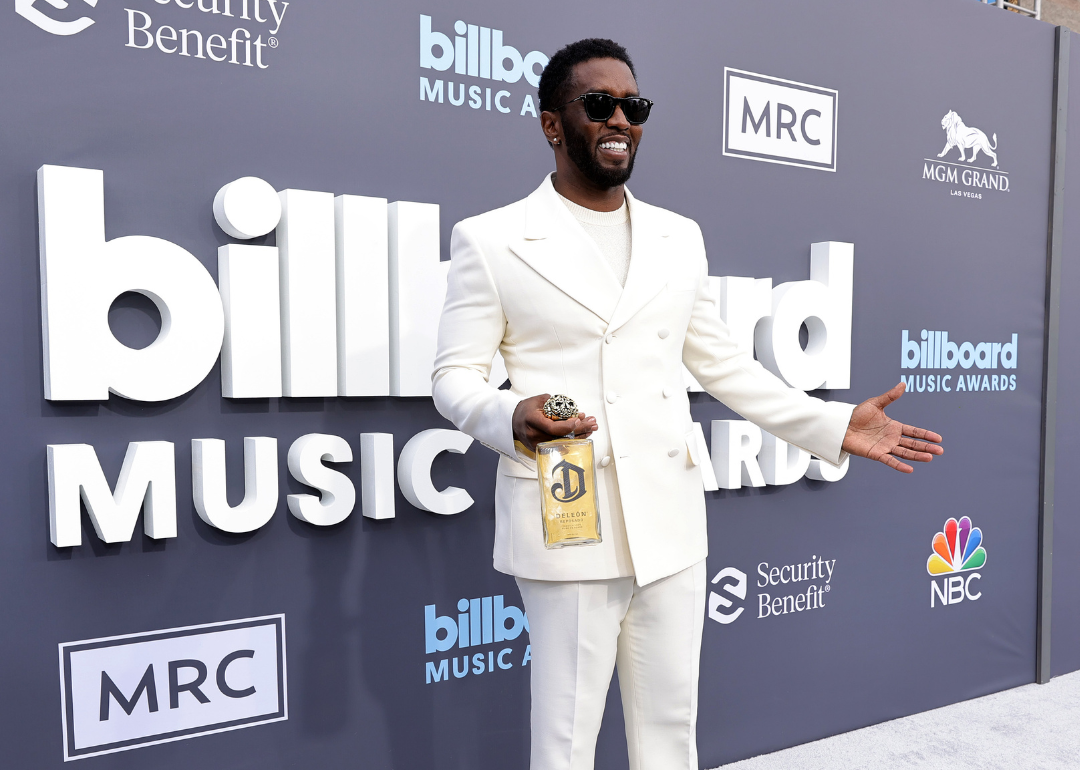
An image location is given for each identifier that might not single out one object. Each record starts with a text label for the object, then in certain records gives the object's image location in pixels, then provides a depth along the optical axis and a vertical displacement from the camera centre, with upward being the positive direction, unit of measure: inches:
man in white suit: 54.9 -2.8
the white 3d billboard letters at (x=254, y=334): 65.8 +0.8
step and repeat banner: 67.3 -0.7
